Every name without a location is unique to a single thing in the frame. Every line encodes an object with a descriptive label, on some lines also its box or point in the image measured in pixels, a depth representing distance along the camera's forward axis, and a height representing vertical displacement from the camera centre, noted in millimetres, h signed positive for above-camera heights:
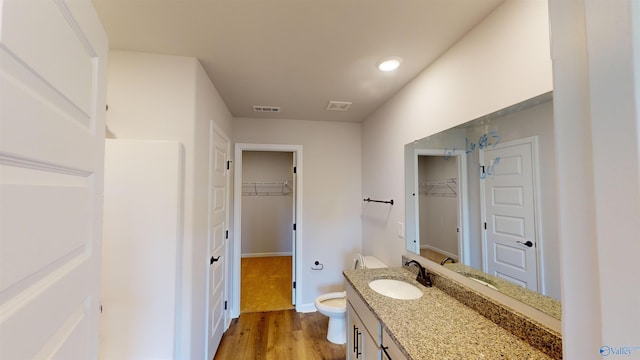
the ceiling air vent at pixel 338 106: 2533 +862
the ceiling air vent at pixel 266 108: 2684 +870
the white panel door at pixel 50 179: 417 +26
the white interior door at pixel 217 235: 2096 -422
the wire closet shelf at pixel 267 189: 5254 +11
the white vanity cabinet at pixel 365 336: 1197 -809
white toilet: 2311 -1130
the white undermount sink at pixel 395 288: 1650 -675
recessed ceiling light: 1717 +875
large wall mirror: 1035 -77
